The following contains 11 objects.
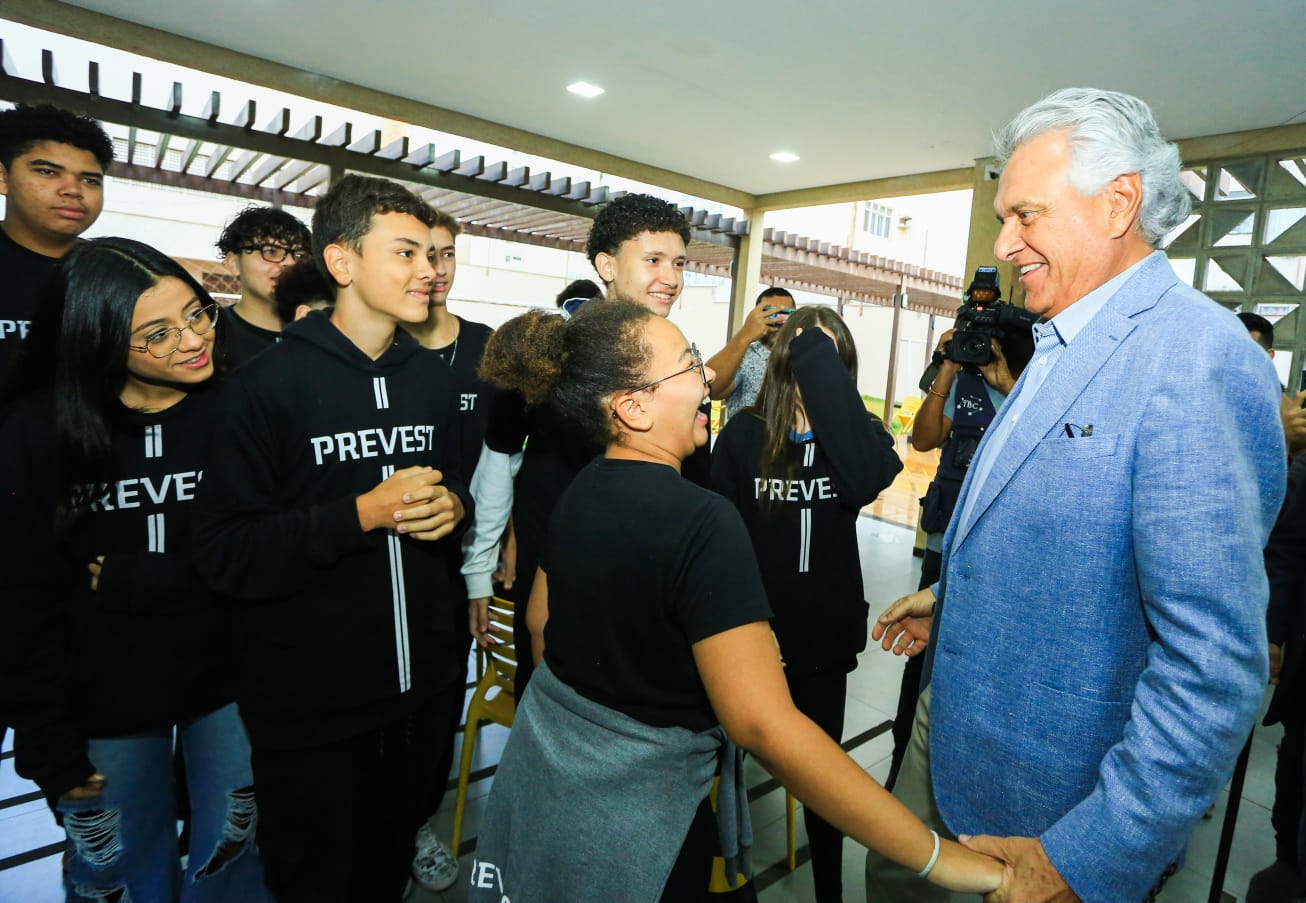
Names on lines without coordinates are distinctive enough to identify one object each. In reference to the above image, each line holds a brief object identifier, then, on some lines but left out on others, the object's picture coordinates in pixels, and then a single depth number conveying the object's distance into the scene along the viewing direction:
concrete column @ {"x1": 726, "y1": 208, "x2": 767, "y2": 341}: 7.87
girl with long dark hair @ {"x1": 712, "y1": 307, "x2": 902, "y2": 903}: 1.89
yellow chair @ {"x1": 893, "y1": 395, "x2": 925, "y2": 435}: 11.57
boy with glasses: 2.52
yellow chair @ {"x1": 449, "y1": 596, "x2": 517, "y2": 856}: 2.18
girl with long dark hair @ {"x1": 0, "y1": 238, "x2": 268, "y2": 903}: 1.36
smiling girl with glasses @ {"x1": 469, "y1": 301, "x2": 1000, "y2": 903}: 0.96
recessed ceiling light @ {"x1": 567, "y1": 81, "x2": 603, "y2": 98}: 4.93
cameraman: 2.62
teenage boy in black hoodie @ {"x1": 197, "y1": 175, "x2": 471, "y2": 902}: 1.38
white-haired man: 0.85
